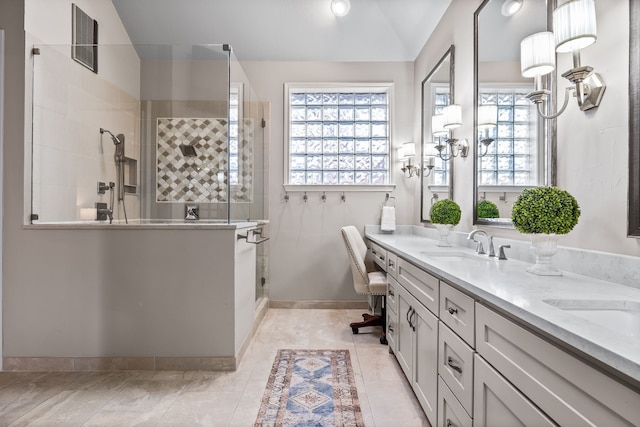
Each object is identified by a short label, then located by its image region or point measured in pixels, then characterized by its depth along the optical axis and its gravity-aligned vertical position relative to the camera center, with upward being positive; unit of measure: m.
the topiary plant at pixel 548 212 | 1.23 +0.02
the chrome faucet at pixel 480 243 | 1.84 -0.15
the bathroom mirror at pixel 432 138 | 2.69 +0.76
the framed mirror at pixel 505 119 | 1.57 +0.54
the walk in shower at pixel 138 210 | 2.13 +0.05
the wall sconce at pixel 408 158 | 3.33 +0.62
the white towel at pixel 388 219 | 3.42 -0.02
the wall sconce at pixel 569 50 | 1.15 +0.64
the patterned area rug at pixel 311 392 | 1.63 -0.99
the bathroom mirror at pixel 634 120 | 1.09 +0.33
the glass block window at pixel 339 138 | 3.65 +0.88
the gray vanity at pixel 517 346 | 0.60 -0.32
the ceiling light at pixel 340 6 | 3.11 +1.99
